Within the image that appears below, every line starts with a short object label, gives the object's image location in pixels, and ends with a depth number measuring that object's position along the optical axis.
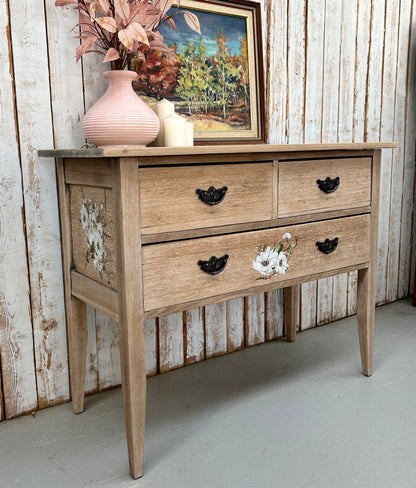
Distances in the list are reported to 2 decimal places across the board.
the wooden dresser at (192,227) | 1.29
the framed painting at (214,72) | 1.76
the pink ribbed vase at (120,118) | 1.41
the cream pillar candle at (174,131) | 1.52
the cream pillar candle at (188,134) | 1.61
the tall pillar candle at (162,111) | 1.59
